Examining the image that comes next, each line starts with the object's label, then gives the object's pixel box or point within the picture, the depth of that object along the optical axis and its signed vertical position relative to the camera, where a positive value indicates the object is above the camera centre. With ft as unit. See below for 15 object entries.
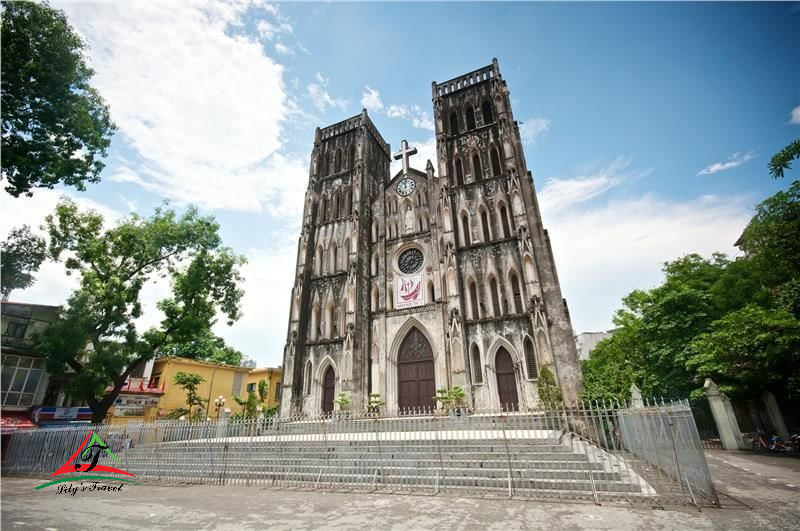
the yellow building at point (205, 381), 78.79 +6.57
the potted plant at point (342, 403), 53.98 +0.54
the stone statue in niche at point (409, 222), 70.44 +33.72
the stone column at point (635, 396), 38.26 +0.25
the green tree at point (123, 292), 50.70 +17.89
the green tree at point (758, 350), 35.63 +4.40
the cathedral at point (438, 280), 52.85 +20.10
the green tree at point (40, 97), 25.75 +22.27
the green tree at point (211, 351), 109.69 +17.54
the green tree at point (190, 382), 71.36 +5.40
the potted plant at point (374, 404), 54.51 +0.25
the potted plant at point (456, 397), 48.83 +0.81
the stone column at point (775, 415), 42.29 -2.37
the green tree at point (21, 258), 46.24 +19.76
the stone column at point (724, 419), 43.68 -2.66
